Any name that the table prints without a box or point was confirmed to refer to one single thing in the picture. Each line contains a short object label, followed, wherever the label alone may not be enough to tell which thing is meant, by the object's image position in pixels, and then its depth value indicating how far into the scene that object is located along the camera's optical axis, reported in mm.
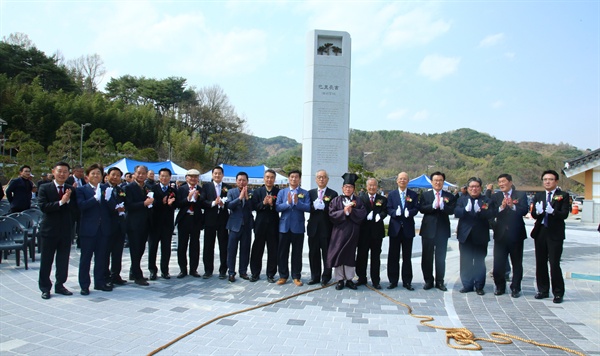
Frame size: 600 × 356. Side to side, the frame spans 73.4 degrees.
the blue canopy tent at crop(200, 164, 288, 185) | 23594
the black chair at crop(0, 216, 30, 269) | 6519
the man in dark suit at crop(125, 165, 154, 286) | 6004
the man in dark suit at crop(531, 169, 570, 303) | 5469
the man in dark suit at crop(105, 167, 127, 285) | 5789
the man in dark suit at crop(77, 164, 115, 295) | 5379
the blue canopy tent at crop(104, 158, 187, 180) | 18609
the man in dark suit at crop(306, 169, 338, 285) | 6207
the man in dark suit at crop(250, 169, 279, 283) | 6355
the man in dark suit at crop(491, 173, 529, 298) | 5770
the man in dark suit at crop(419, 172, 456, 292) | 6039
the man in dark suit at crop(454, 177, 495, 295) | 5922
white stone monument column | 11086
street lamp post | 26306
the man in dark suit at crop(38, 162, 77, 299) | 5156
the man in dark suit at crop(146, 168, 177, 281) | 6328
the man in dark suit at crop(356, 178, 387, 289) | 6109
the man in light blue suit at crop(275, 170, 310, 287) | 6230
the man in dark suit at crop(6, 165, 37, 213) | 8812
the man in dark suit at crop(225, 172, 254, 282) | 6309
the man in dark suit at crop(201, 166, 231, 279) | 6438
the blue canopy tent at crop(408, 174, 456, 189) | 23750
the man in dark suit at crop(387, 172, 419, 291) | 6082
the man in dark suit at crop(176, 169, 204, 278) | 6449
